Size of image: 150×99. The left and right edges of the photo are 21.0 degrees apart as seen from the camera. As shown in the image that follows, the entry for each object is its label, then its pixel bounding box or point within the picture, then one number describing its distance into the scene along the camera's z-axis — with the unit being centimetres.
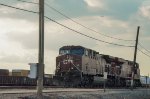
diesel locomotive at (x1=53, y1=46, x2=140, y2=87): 4581
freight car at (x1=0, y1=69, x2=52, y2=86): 4066
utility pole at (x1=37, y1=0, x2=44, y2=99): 2367
